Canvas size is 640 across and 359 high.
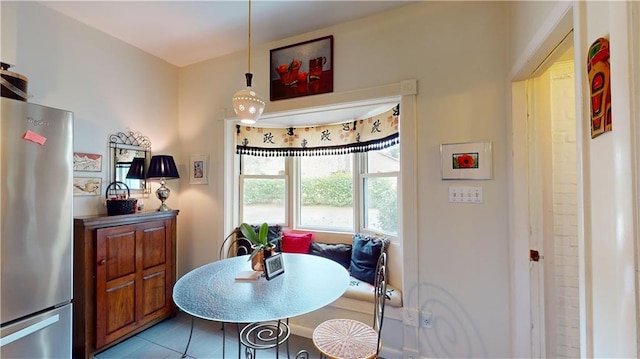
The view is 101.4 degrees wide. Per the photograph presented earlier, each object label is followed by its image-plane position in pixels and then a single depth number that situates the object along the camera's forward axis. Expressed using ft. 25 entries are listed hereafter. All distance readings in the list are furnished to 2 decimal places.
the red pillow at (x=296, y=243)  9.33
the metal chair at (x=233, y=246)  8.75
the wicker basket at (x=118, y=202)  7.20
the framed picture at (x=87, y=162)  7.02
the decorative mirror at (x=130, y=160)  7.93
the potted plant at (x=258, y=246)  5.49
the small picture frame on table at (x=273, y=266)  5.16
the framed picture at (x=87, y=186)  6.99
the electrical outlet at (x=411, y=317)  6.27
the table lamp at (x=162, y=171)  8.20
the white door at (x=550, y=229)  5.31
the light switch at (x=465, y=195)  5.93
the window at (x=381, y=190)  8.18
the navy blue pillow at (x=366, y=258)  7.68
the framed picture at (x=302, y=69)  7.57
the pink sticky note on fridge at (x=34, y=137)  4.65
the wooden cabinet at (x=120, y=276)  6.38
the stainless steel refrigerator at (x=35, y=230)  4.43
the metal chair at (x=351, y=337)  4.66
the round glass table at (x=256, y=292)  3.85
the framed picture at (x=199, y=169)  9.28
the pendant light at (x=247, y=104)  4.99
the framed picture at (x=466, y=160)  5.85
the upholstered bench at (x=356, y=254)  7.04
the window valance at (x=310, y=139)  8.94
